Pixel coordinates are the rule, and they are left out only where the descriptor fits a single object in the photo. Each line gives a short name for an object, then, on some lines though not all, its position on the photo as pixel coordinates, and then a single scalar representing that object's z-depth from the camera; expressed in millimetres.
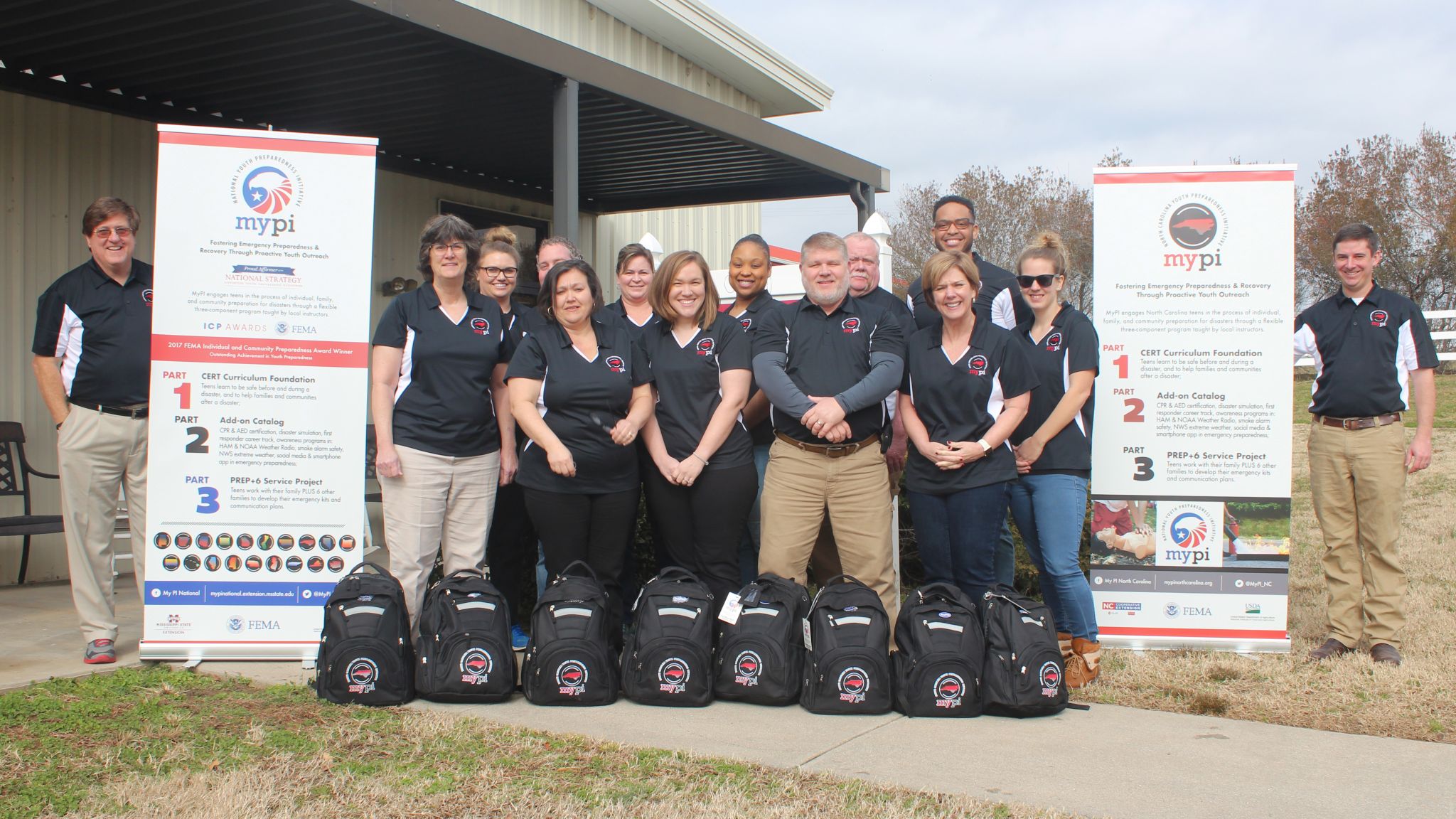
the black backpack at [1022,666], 4125
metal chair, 6703
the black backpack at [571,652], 4238
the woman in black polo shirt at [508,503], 5129
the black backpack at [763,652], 4246
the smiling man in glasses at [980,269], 5004
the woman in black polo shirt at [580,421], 4555
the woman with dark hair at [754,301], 5070
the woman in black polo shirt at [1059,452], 4691
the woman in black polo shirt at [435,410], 4645
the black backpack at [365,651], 4203
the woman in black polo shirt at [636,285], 4965
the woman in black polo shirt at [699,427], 4641
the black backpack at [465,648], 4227
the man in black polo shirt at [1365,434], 4941
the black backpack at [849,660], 4145
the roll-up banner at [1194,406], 5250
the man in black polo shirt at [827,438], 4598
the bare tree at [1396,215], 27172
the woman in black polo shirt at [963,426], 4516
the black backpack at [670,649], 4246
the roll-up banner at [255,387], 4844
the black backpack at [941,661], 4141
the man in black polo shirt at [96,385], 4773
